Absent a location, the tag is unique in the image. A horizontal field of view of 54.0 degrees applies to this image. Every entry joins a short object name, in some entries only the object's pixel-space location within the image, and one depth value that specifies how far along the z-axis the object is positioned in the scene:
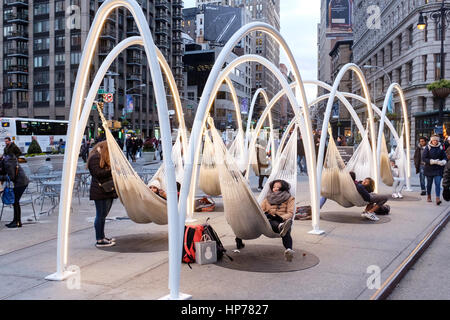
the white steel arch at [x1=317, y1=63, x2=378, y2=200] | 8.17
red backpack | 6.05
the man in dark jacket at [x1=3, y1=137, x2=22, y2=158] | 8.43
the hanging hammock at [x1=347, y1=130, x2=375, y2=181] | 11.12
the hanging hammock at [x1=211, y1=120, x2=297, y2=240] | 5.82
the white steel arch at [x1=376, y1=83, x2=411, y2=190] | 12.05
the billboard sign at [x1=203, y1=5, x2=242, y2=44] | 66.50
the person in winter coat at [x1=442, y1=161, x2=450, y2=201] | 6.68
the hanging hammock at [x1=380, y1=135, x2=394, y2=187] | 12.37
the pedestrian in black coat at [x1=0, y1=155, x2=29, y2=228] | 8.18
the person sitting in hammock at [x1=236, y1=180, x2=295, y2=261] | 6.29
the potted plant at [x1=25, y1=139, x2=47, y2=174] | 21.32
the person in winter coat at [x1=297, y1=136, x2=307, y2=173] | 18.86
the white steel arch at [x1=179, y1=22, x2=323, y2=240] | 4.65
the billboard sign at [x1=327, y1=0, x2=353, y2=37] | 43.19
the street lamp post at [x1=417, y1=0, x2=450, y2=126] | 19.97
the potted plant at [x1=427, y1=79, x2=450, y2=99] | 20.34
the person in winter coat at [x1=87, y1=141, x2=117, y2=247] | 6.78
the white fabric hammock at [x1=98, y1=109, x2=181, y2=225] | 6.52
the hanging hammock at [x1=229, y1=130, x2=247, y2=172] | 15.17
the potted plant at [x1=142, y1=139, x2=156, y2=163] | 28.65
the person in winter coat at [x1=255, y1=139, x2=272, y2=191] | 14.71
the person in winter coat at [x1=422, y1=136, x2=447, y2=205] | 11.20
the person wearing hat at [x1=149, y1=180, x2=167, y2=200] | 7.92
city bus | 33.91
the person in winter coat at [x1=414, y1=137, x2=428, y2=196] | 12.54
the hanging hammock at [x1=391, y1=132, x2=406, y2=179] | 12.80
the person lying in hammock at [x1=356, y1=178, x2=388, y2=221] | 8.98
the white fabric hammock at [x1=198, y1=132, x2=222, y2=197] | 10.90
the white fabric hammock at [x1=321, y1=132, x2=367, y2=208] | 8.79
